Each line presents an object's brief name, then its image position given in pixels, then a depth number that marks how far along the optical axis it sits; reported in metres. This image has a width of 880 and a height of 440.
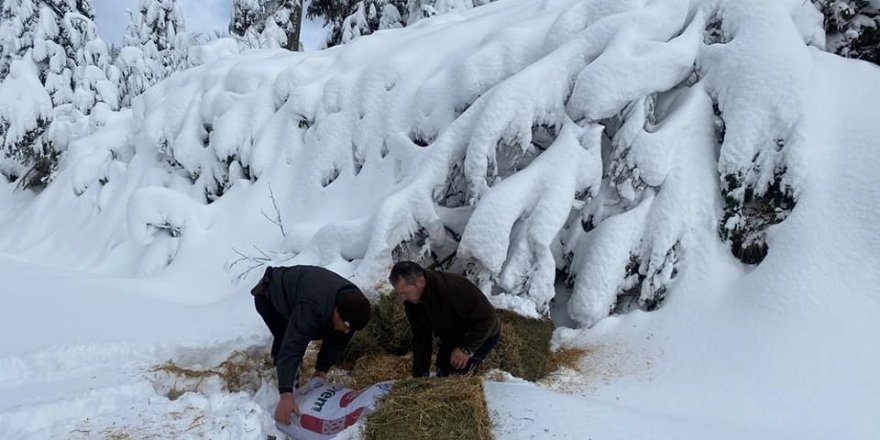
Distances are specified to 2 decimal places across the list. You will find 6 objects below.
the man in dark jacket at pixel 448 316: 3.24
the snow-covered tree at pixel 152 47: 18.33
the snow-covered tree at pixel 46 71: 15.39
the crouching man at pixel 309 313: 3.18
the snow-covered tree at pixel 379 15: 12.70
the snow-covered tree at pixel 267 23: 16.70
